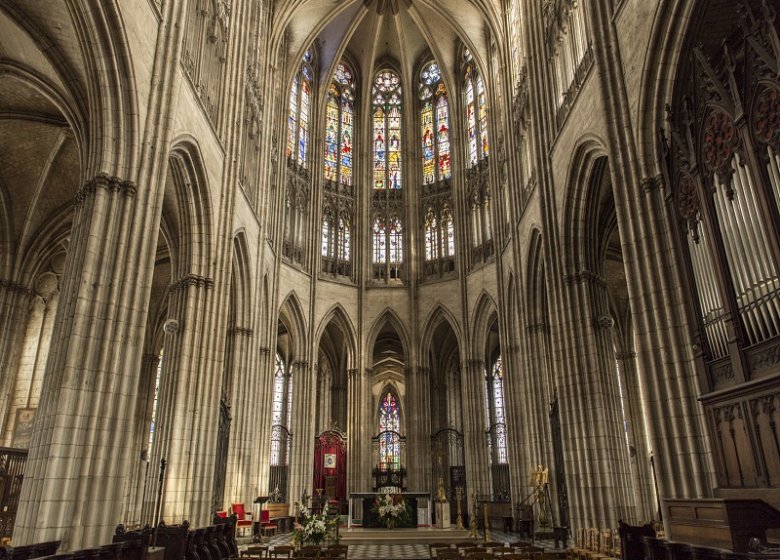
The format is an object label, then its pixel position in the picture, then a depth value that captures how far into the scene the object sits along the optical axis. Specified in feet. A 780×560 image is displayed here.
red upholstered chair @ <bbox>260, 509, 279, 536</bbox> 66.08
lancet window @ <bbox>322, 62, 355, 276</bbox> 99.77
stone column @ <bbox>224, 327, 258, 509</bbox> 68.08
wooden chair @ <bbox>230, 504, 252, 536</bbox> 61.62
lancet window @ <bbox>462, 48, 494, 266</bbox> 93.30
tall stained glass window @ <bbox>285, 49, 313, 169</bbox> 96.48
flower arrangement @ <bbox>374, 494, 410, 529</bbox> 56.18
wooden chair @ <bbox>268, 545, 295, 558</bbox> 35.32
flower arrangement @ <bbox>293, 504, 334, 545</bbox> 38.01
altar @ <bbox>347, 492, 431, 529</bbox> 71.46
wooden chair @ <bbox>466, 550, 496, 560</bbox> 26.75
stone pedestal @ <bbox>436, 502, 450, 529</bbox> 71.39
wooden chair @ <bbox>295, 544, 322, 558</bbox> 33.87
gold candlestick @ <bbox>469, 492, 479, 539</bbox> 58.68
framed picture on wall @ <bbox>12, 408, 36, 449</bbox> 69.31
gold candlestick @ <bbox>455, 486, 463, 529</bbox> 69.12
